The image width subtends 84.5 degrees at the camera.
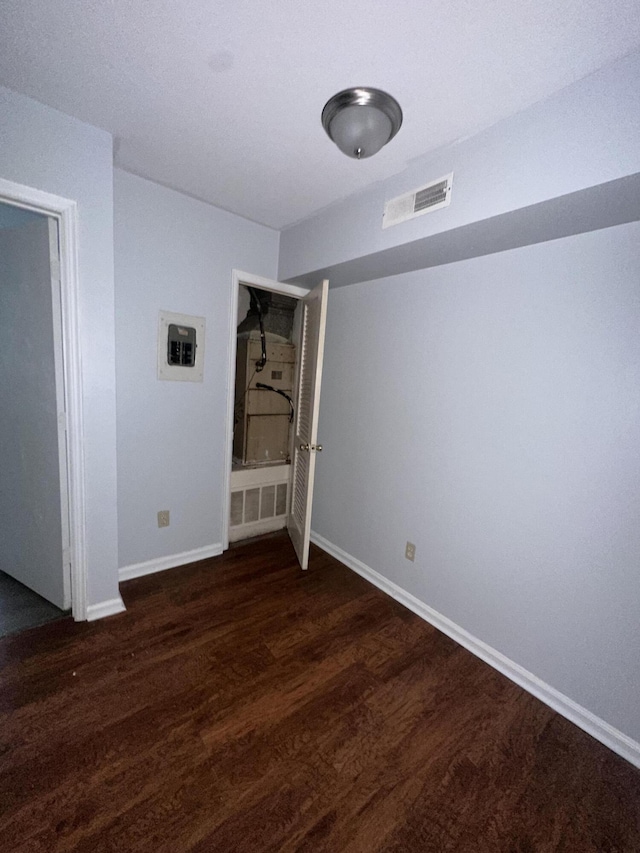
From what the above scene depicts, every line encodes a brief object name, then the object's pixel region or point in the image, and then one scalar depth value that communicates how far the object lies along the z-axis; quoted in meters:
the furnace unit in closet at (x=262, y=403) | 2.93
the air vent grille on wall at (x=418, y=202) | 1.57
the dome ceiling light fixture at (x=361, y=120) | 1.29
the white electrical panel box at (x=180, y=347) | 2.21
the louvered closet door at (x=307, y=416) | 2.33
